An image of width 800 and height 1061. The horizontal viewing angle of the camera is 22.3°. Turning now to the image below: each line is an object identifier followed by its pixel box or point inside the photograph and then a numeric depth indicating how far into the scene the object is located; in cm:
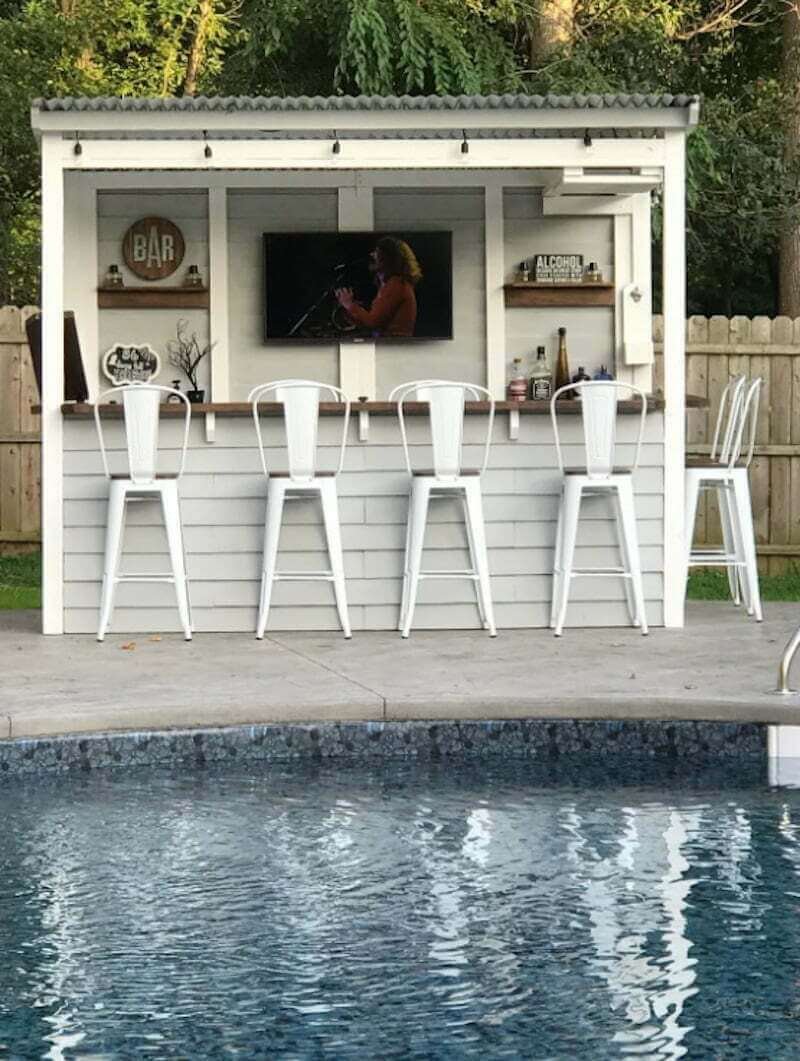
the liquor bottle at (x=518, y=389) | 1044
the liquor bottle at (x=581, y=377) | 1068
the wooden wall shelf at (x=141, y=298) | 1076
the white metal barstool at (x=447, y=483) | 841
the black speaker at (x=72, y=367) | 904
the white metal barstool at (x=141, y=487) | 837
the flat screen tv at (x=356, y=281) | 1080
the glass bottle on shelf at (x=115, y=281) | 1074
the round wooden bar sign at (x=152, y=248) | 1074
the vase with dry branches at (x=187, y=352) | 1077
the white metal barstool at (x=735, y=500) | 907
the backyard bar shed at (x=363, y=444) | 844
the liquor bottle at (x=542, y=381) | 1065
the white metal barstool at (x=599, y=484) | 849
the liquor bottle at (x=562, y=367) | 1070
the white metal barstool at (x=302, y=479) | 840
